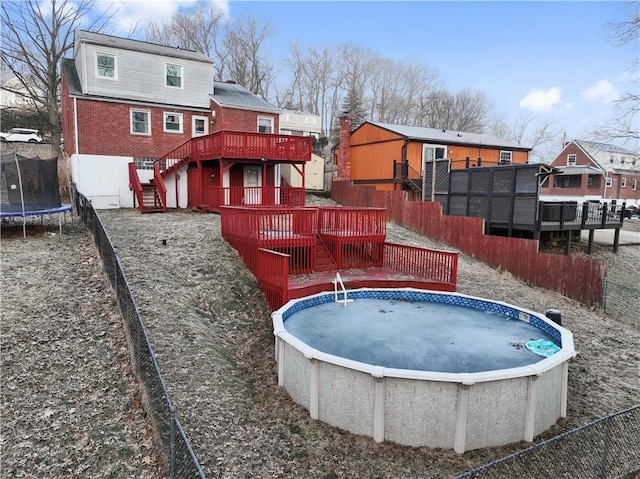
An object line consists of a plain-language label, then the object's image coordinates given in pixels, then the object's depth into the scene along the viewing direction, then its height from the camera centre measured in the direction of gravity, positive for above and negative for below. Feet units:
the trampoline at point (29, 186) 40.09 -0.06
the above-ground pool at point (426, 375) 18.37 -8.49
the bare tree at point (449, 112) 195.21 +35.66
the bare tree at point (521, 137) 205.77 +26.23
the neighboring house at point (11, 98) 133.69 +30.18
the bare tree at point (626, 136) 62.93 +8.36
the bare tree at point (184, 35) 149.44 +52.78
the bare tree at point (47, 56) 79.10 +23.91
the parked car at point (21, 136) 99.71 +11.67
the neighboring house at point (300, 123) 158.71 +24.42
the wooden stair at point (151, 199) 59.06 -1.75
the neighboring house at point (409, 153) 79.92 +7.50
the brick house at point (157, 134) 60.54 +8.18
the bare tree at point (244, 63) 157.79 +45.74
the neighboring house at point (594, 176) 134.82 +5.30
